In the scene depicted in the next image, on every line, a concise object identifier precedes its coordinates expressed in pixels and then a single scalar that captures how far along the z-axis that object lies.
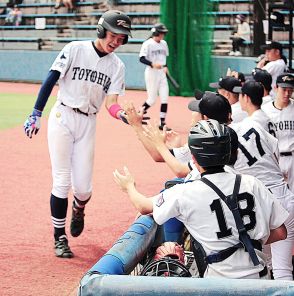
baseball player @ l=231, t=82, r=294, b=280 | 10.76
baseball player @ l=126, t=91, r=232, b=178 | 9.66
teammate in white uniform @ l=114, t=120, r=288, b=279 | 7.61
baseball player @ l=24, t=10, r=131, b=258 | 13.11
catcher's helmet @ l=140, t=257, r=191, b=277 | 8.26
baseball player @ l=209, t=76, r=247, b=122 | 14.38
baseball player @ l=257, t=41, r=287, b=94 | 22.37
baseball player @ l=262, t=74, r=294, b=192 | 13.56
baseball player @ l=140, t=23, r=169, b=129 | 30.48
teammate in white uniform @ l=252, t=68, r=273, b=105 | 15.02
